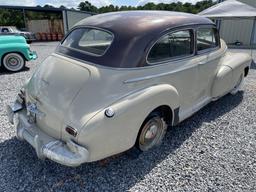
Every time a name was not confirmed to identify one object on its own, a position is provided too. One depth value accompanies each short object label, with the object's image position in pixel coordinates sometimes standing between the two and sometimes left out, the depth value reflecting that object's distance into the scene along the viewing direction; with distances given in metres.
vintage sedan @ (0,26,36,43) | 16.08
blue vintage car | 6.89
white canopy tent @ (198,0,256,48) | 10.64
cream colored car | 2.30
